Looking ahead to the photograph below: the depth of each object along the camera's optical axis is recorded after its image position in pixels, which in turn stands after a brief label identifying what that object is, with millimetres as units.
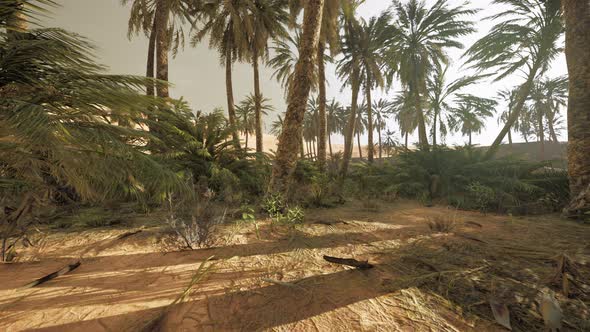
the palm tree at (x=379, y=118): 33000
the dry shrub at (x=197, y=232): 2460
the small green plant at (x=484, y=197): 4680
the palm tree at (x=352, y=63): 11617
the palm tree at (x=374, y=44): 11914
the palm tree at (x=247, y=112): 19792
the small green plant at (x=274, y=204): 3692
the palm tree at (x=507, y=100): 20133
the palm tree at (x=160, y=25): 6641
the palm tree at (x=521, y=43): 7738
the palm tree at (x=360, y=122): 31509
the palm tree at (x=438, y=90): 9445
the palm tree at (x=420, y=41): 10906
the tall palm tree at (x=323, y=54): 9028
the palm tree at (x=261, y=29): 10453
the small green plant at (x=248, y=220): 2856
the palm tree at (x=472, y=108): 9469
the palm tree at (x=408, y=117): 12884
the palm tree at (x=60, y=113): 1650
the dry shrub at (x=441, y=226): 2955
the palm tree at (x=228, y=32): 9602
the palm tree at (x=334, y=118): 32344
